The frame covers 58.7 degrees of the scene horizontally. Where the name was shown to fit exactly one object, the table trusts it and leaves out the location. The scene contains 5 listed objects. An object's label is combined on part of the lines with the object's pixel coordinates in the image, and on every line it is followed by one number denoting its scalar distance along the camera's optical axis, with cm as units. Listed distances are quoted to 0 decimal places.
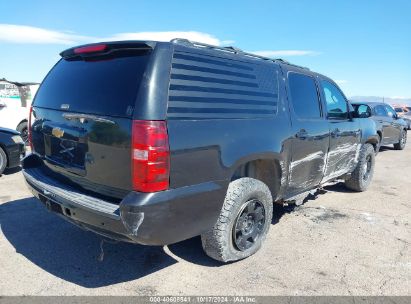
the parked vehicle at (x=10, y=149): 706
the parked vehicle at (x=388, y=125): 1159
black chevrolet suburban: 272
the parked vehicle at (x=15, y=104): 1084
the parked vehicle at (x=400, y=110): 2716
